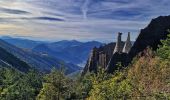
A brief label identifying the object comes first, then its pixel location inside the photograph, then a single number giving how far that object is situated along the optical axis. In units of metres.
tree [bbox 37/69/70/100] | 49.81
